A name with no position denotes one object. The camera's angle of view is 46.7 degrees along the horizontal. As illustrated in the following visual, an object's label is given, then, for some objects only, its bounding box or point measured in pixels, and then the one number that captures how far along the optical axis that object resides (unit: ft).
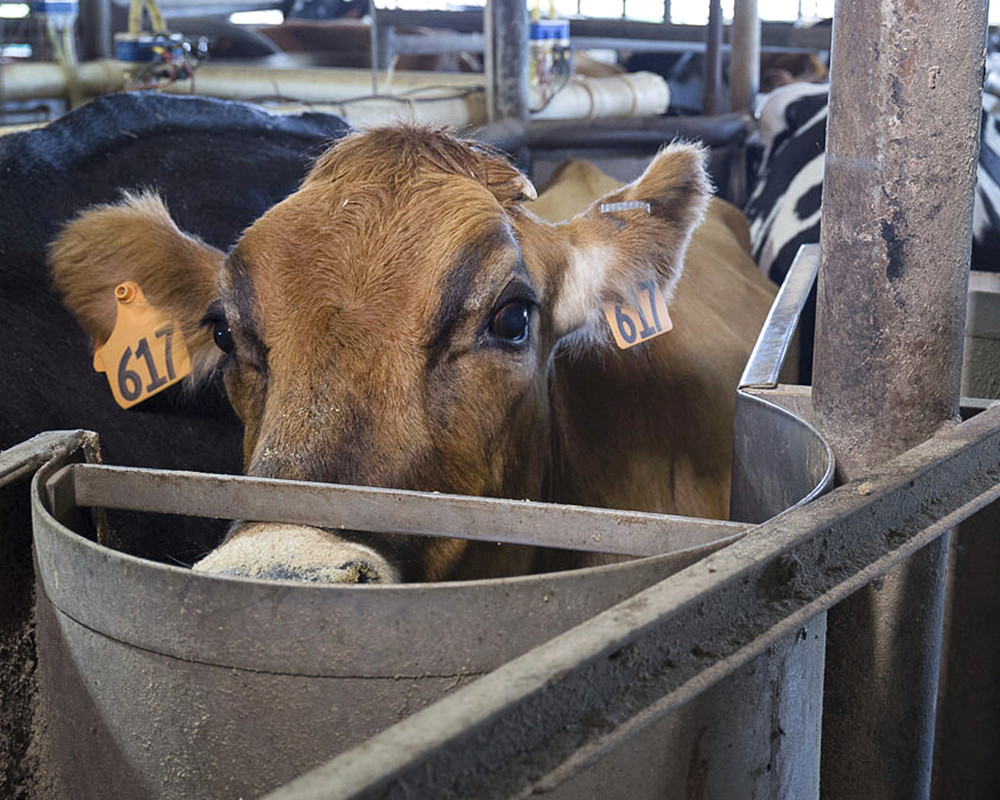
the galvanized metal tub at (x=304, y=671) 3.17
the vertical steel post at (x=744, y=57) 20.08
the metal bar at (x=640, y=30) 25.14
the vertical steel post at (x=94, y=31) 19.65
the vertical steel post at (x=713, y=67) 22.22
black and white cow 13.28
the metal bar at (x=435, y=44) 26.25
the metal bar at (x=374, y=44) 17.44
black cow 8.57
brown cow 5.54
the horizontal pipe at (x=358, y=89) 16.74
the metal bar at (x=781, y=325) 5.94
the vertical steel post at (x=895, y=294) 4.56
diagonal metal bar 2.40
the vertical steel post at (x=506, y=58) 16.17
